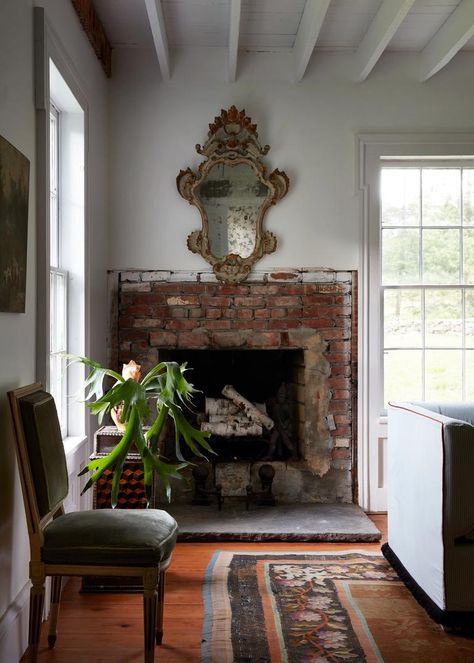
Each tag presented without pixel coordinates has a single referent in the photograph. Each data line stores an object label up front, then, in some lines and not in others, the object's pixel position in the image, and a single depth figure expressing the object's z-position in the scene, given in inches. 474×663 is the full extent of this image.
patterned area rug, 107.2
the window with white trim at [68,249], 148.2
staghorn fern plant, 120.2
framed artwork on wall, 95.7
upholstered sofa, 115.8
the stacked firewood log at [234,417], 185.6
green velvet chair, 97.3
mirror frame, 185.6
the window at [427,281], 191.8
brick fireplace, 187.8
